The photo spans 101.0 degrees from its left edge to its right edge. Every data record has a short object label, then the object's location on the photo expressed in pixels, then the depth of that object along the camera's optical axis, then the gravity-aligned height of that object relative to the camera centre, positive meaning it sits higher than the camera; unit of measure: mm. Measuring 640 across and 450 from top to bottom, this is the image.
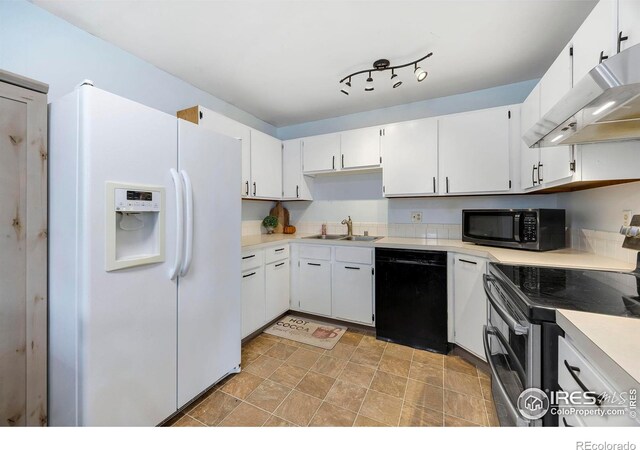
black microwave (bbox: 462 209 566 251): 1843 -26
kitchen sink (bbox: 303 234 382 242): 2997 -144
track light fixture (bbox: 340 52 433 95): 2022 +1278
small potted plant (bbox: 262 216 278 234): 3258 +38
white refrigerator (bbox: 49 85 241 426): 1136 -171
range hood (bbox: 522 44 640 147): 705 +415
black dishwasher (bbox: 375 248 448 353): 2188 -630
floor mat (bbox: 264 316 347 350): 2417 -1051
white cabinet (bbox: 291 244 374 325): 2512 -570
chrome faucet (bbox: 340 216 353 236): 3098 +0
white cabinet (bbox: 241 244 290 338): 2309 -584
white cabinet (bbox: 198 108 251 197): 2213 +870
